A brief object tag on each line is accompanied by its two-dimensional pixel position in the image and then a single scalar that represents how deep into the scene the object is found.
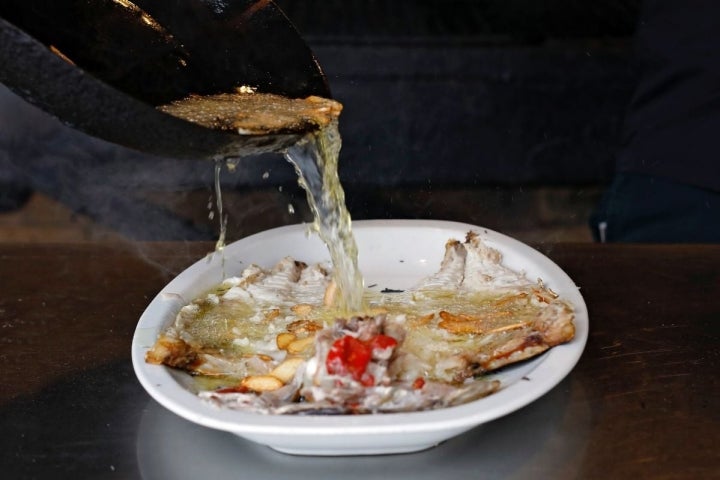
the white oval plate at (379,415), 0.96
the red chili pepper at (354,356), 1.04
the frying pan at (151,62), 0.91
